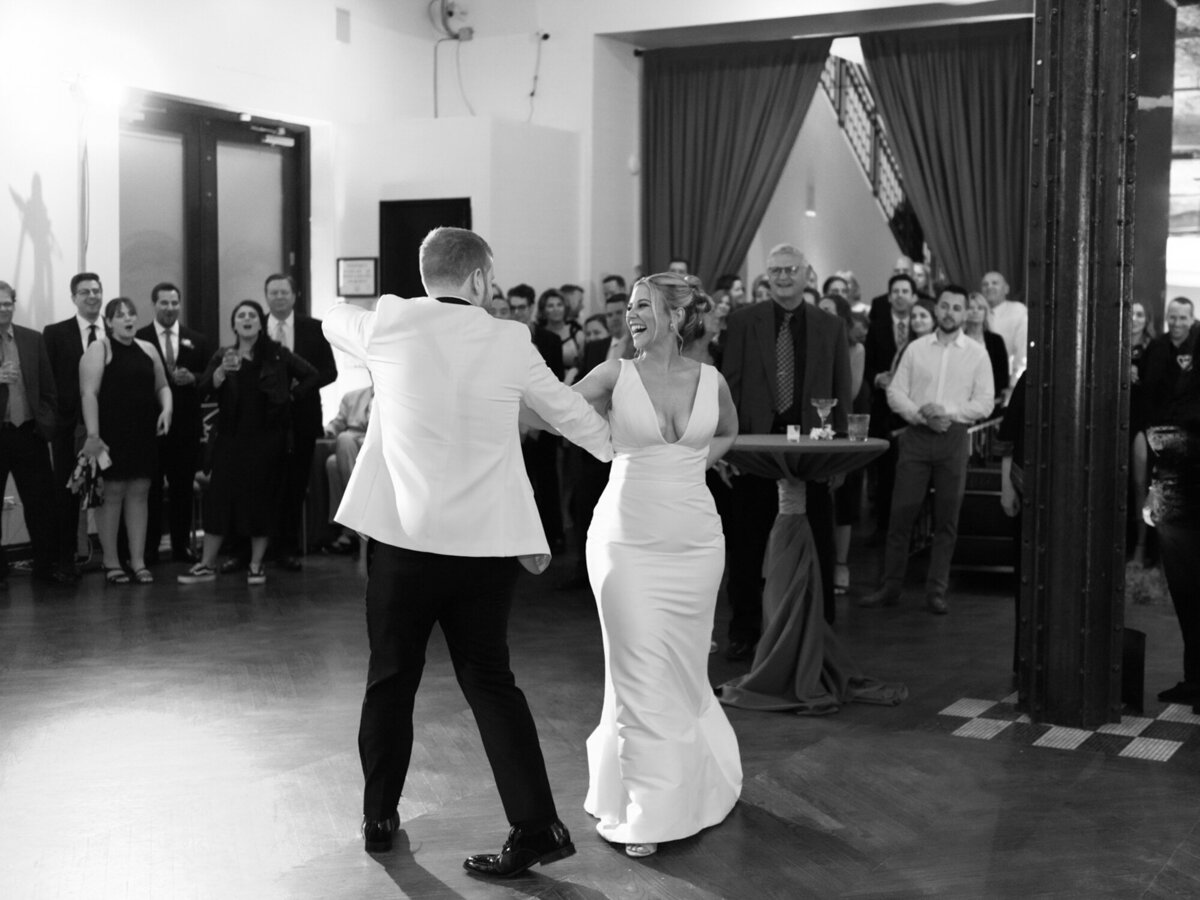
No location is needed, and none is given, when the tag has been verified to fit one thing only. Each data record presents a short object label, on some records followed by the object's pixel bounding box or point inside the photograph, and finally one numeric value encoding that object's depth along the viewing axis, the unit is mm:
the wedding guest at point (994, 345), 8539
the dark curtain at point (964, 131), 11039
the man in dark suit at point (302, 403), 8648
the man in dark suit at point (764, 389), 6211
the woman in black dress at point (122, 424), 8039
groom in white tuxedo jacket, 3480
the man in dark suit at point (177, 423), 8656
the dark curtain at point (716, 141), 11758
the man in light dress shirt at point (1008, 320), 9930
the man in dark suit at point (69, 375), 8125
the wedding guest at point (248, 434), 7934
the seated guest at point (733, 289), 10391
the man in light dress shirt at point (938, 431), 7363
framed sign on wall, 11000
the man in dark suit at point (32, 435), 7918
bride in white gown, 3863
